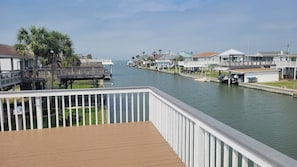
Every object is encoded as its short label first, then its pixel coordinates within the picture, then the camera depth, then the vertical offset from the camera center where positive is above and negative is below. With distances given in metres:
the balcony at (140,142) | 1.58 -1.04
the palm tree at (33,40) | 15.43 +1.85
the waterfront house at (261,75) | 31.03 -1.18
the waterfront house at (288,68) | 31.07 -0.32
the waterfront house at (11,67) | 13.78 +0.12
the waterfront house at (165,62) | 75.06 +1.64
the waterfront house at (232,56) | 37.88 +1.63
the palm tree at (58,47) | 17.74 +1.89
